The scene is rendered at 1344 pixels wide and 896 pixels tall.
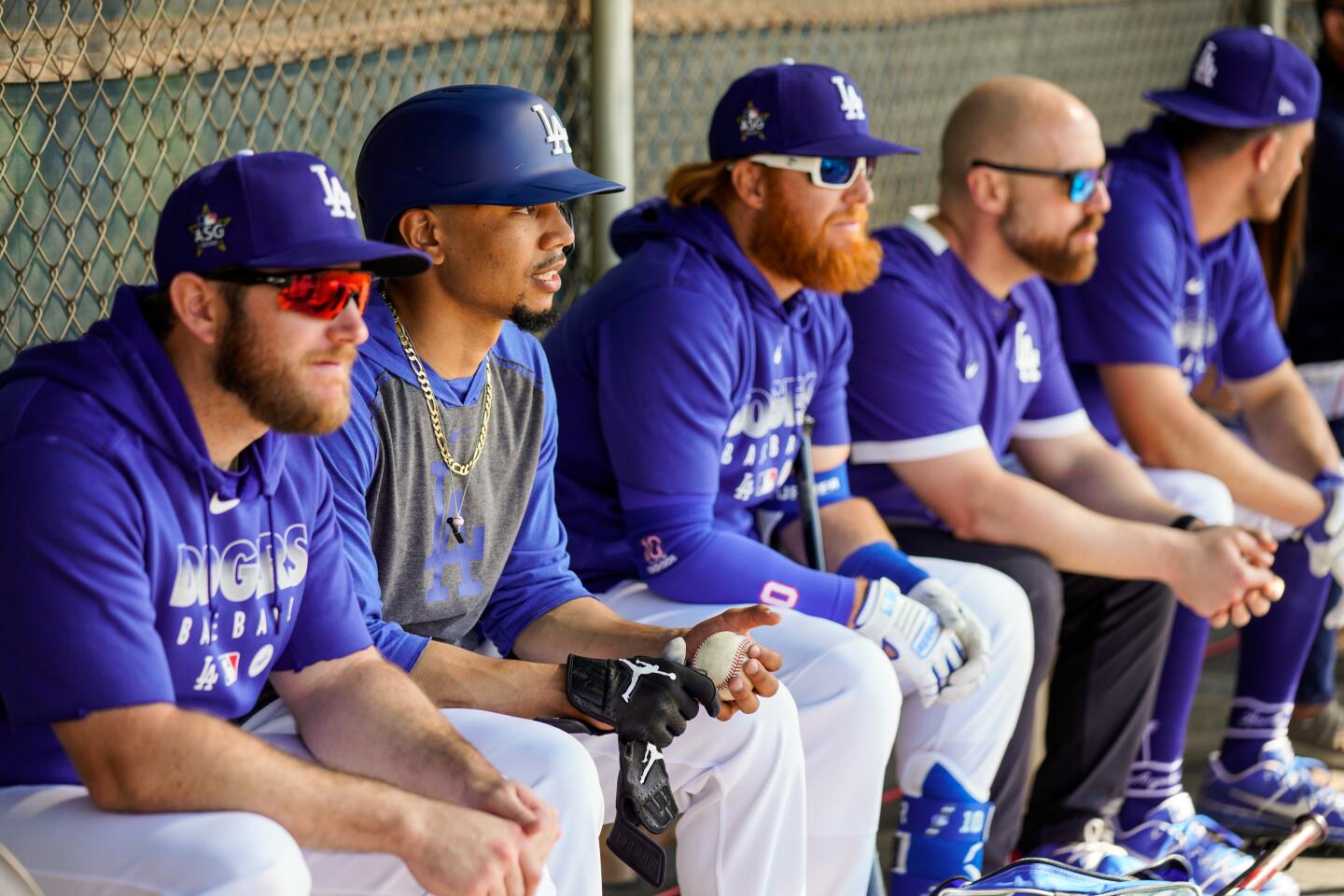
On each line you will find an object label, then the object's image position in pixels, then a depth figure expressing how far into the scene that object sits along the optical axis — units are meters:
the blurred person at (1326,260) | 9.07
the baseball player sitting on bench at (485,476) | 4.80
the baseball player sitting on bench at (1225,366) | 7.53
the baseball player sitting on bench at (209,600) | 3.64
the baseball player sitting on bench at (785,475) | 5.46
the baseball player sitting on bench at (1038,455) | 6.69
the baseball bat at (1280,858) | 5.88
